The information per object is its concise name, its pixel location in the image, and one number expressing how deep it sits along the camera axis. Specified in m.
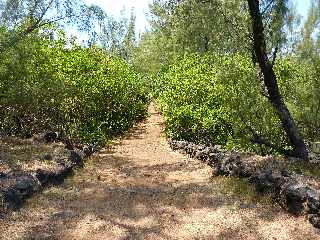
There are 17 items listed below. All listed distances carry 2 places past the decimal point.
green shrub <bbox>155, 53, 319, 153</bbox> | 7.60
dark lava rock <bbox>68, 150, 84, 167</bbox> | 8.64
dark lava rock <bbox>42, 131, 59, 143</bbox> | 10.40
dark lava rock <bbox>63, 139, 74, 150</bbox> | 9.99
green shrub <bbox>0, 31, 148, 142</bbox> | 9.77
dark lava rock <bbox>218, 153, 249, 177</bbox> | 7.10
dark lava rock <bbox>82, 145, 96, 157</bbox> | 10.35
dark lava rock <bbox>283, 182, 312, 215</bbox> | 5.42
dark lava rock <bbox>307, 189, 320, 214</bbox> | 5.15
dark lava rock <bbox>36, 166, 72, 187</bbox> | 7.00
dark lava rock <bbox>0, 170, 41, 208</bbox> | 5.84
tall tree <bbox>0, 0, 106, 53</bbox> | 8.35
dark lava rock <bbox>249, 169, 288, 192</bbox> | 6.03
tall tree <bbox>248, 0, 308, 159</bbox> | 7.13
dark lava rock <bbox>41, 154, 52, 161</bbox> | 8.09
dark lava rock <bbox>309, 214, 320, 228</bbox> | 5.10
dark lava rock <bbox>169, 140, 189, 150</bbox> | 11.15
